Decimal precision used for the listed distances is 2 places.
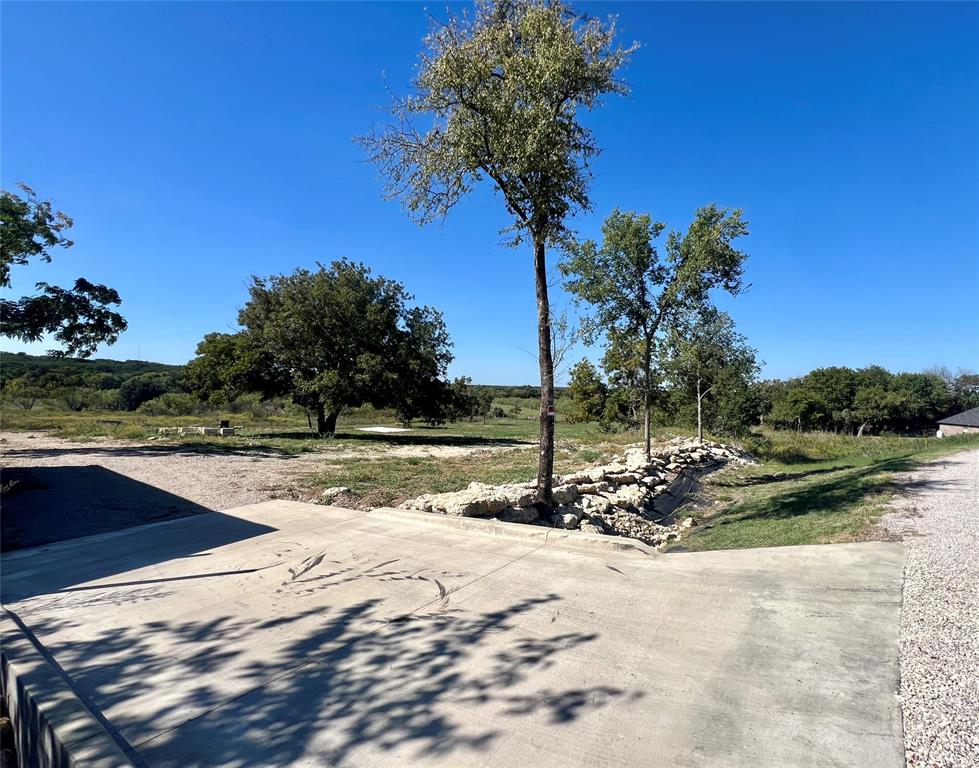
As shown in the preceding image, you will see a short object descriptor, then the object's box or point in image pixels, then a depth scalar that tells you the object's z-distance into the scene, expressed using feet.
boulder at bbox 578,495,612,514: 31.73
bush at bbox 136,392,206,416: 128.98
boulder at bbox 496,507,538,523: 24.75
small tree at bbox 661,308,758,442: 58.23
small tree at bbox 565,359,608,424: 104.47
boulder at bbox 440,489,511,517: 24.21
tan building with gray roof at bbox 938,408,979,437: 122.72
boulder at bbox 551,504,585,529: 26.62
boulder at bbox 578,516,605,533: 25.92
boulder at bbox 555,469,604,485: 35.77
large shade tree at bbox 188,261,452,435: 81.20
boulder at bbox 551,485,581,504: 29.89
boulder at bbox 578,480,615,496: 35.12
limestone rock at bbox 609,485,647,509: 34.71
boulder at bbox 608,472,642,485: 39.88
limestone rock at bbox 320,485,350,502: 30.32
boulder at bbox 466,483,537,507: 25.95
